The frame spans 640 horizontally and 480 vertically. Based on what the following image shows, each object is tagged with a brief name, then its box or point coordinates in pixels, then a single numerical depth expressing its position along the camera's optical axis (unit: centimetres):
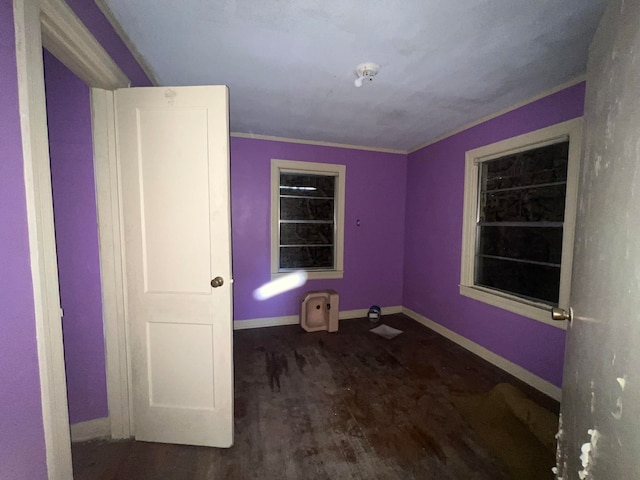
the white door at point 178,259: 146
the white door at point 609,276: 51
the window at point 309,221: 353
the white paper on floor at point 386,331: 323
